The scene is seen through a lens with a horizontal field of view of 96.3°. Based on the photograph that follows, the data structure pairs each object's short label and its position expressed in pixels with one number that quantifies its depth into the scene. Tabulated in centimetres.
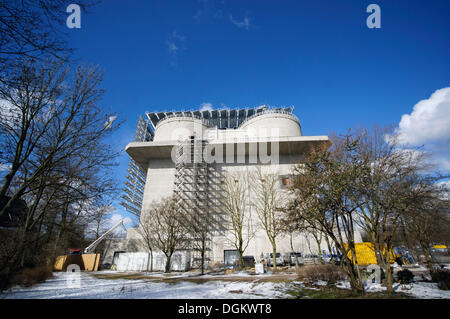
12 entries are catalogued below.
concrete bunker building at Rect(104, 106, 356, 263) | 3142
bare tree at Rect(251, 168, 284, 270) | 2871
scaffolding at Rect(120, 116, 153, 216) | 4231
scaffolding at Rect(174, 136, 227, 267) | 3146
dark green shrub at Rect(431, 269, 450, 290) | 907
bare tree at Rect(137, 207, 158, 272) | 2725
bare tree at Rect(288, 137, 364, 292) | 862
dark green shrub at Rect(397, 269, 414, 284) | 1110
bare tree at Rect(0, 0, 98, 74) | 348
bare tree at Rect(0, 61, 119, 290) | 652
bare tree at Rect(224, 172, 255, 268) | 2963
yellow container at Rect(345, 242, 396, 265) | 2269
